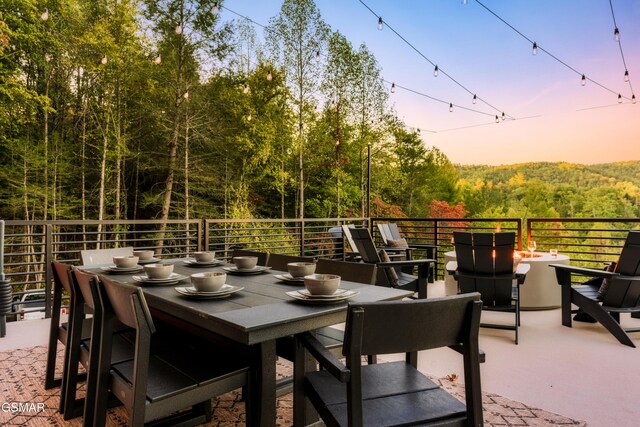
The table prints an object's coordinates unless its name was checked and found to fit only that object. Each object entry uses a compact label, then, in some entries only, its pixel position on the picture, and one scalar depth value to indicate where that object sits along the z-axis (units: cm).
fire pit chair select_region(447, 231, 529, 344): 378
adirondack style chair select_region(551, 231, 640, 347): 351
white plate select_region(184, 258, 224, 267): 280
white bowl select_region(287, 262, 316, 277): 217
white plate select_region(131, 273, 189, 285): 206
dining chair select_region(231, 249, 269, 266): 304
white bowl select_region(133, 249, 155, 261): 296
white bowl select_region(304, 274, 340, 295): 166
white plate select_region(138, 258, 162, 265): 291
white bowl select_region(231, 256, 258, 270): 253
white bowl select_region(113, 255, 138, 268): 258
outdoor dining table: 138
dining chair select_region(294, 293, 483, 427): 115
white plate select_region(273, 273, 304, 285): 212
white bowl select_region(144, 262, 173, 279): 209
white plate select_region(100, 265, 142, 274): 250
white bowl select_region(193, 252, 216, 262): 286
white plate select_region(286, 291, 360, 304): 164
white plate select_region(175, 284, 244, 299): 175
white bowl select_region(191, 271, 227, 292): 176
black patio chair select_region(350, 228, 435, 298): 428
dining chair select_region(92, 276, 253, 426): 144
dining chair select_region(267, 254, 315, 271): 289
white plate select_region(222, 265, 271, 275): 246
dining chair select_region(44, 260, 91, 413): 224
